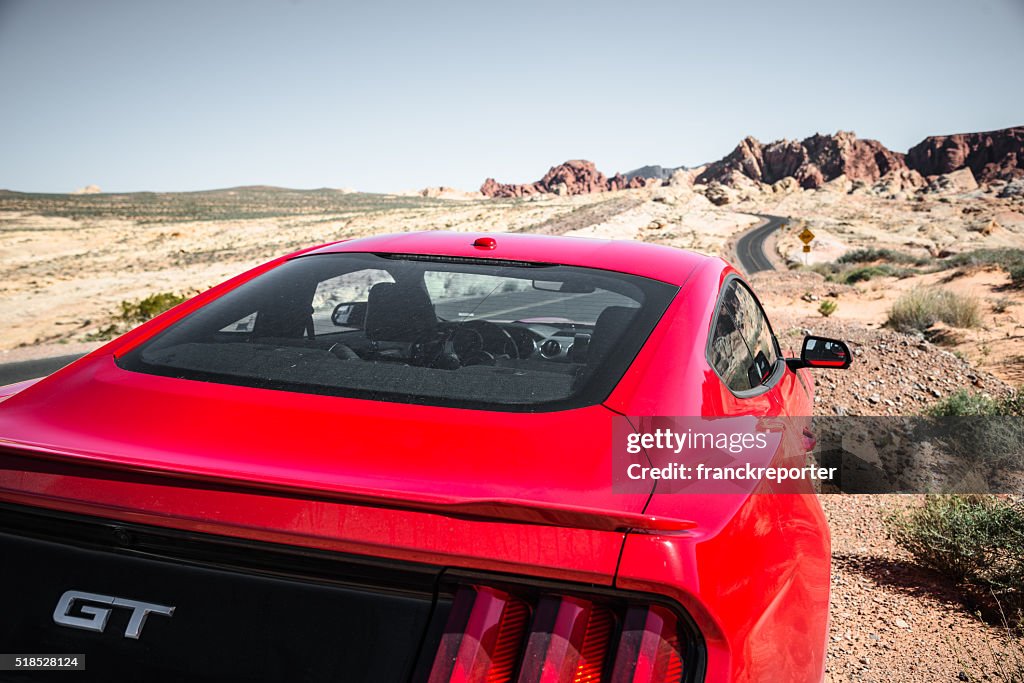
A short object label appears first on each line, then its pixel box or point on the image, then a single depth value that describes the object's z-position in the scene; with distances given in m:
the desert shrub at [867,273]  28.95
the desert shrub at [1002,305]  16.67
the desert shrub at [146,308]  18.66
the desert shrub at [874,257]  37.91
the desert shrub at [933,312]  15.17
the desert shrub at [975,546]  3.81
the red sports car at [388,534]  1.24
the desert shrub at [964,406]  6.90
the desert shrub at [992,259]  22.91
